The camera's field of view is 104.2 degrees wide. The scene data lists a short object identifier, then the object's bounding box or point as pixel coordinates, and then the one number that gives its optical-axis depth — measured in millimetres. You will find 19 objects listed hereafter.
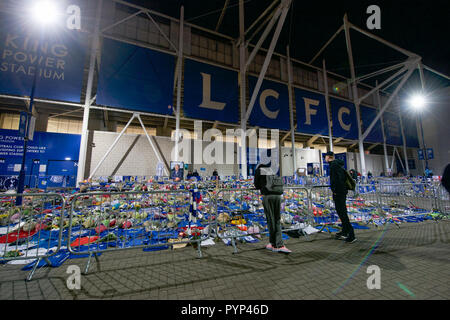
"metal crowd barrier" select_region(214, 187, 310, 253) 4184
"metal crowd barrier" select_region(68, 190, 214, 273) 3699
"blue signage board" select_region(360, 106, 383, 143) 21125
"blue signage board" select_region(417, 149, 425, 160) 19419
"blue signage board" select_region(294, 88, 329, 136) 17530
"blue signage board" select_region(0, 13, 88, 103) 9805
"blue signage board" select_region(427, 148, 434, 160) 20375
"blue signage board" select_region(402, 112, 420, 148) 24281
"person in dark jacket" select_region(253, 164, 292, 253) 3381
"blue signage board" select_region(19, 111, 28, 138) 5945
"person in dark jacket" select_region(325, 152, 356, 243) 3977
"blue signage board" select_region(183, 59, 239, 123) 13336
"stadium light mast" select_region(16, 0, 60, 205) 5965
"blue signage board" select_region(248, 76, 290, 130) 15461
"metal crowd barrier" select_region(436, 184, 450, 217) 6087
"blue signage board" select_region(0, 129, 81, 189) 11273
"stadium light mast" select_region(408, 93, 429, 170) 13791
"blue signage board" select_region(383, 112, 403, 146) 22620
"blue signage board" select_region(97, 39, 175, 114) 11345
